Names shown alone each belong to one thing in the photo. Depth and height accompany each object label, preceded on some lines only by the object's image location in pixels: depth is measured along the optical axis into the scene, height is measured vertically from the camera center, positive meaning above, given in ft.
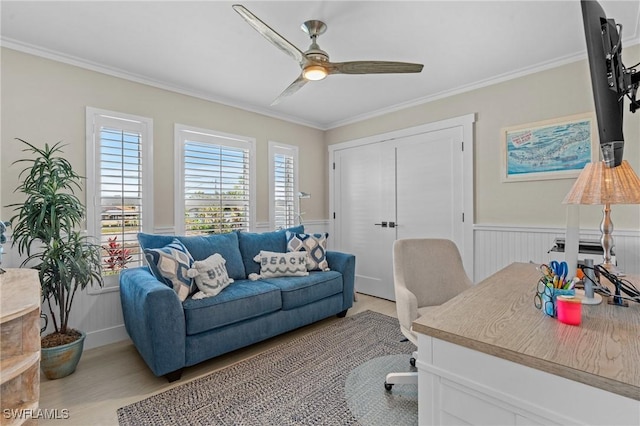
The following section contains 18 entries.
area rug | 6.01 -3.81
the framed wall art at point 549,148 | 9.00 +2.14
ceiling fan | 6.57 +3.38
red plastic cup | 3.45 -1.04
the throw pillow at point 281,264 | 10.61 -1.58
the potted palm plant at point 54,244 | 7.31 -0.60
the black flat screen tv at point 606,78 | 4.17 +1.92
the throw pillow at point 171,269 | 8.05 -1.32
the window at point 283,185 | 14.08 +1.58
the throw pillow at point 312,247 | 11.37 -1.07
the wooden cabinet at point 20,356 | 4.07 -1.90
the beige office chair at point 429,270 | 7.42 -1.27
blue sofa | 7.15 -2.37
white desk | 2.47 -1.31
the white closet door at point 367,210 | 13.80 +0.37
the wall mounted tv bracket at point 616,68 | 4.24 +2.11
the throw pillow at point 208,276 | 8.40 -1.61
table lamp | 4.05 +0.42
